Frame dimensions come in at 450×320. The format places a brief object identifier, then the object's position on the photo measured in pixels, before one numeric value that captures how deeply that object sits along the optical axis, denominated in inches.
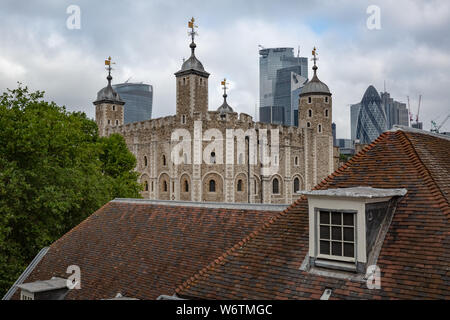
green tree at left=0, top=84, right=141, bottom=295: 555.2
